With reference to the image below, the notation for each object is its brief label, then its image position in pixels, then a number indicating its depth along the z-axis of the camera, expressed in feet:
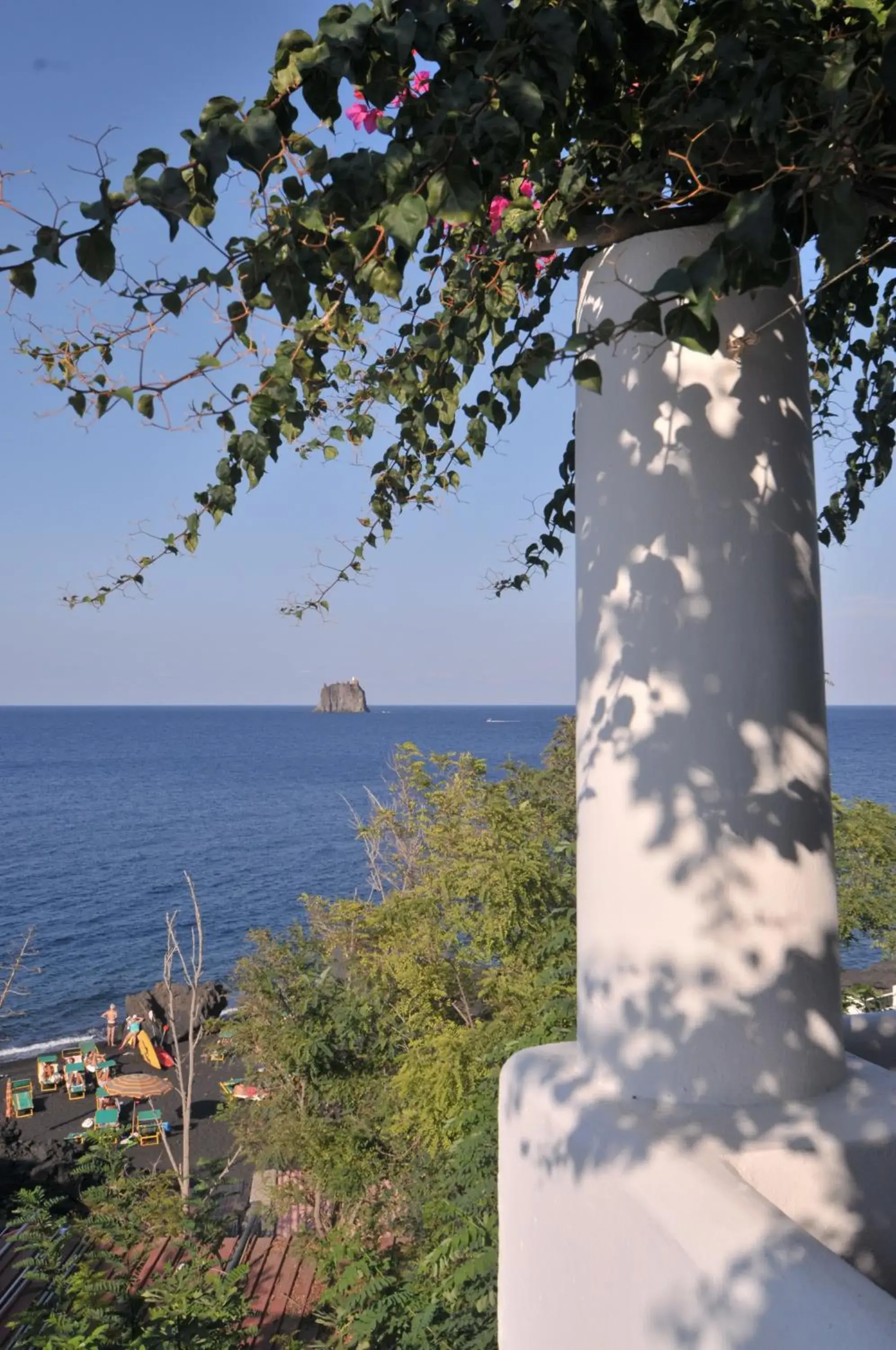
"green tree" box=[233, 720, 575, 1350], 27.94
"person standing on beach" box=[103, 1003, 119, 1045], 79.10
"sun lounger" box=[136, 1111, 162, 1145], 59.77
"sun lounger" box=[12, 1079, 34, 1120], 64.80
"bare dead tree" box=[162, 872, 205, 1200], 48.01
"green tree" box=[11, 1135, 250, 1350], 13.57
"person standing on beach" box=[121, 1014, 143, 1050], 78.02
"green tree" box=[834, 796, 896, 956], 39.70
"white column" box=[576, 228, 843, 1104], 4.33
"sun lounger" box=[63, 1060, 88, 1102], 67.97
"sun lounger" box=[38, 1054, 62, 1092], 69.56
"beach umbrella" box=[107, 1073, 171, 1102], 64.69
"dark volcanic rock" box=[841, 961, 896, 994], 67.92
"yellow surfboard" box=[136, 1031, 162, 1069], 74.08
